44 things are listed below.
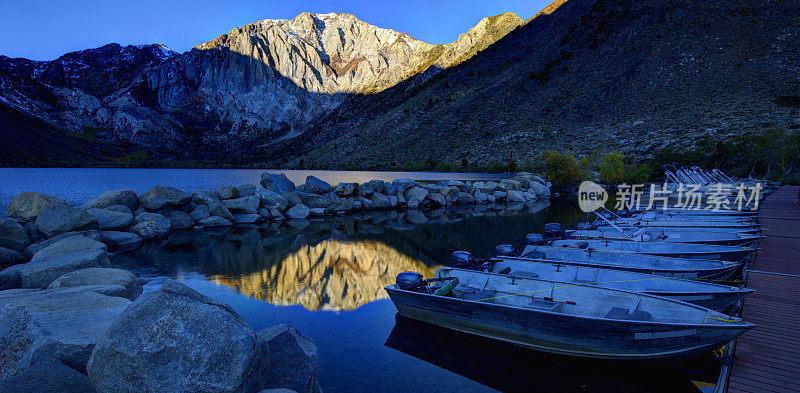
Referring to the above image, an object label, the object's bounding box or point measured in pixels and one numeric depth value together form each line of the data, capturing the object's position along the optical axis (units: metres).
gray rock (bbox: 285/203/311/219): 31.50
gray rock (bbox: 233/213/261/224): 28.55
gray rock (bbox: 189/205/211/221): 26.92
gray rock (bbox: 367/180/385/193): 38.34
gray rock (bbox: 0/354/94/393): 4.78
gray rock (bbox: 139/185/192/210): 25.25
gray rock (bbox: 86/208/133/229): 21.30
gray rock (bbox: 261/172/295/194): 34.69
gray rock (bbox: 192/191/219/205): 28.16
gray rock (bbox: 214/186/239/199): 29.61
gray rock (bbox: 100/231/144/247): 20.35
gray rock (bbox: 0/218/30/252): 16.98
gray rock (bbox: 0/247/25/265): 16.31
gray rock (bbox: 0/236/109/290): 10.69
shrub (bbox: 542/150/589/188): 54.22
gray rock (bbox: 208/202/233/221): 27.81
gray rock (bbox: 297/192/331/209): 33.78
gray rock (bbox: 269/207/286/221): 30.41
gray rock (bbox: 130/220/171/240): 22.59
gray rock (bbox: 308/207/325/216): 32.91
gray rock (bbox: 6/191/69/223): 19.89
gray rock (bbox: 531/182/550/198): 50.03
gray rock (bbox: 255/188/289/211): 30.73
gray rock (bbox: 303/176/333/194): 36.07
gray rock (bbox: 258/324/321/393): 5.83
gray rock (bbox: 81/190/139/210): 23.16
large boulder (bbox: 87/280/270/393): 4.24
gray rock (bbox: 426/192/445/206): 40.00
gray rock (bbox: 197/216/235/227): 26.84
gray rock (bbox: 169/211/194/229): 25.81
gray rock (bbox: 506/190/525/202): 45.33
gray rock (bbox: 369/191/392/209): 36.78
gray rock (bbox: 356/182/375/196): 36.97
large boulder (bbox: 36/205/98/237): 18.41
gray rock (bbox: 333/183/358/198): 36.22
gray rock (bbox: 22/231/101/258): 17.04
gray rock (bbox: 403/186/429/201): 38.72
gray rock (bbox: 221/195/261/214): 28.97
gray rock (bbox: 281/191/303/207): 32.38
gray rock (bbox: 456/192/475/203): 43.25
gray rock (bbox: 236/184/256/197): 31.03
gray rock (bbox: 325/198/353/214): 34.17
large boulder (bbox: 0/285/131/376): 5.12
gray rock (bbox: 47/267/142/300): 9.66
